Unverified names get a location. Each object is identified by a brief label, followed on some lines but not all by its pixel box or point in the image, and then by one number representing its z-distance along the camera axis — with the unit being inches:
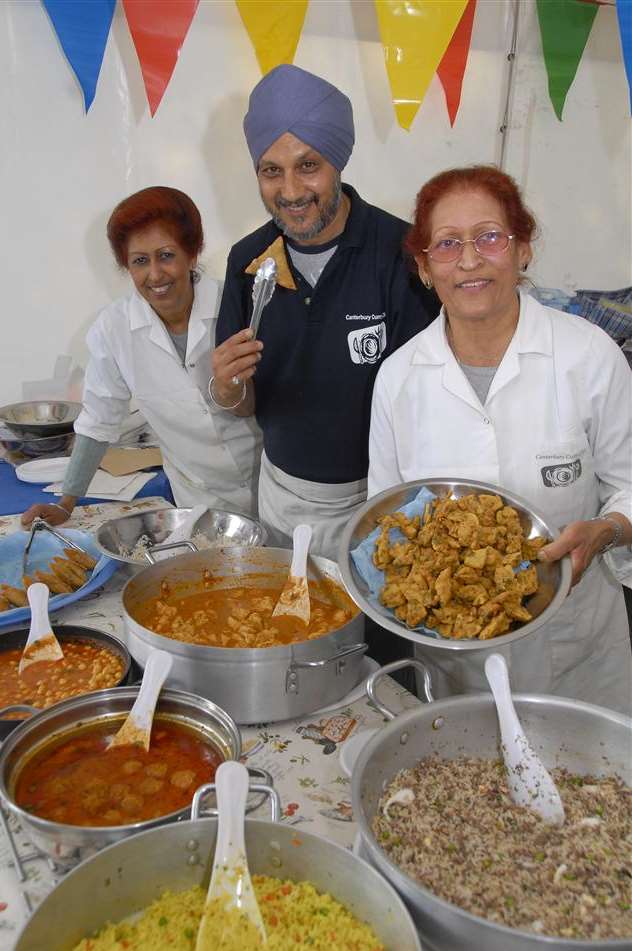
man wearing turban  82.1
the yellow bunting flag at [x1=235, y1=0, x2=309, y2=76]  137.5
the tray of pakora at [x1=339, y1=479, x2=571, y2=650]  56.1
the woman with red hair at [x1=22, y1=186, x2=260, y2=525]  101.3
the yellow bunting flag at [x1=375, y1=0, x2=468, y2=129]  140.9
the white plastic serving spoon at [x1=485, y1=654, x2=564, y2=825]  48.7
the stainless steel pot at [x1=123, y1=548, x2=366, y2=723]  56.8
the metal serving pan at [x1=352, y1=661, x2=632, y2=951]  48.5
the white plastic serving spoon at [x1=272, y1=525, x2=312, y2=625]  70.7
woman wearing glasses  70.2
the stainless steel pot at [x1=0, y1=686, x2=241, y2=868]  43.0
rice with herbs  40.9
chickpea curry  62.6
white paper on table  114.0
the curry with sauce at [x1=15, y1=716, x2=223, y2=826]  48.1
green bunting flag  157.6
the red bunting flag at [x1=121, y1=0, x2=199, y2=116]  133.5
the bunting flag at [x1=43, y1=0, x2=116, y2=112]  132.3
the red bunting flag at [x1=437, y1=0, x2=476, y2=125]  151.6
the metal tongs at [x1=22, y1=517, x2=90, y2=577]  85.5
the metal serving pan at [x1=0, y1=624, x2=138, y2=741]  62.7
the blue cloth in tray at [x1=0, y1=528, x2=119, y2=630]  80.6
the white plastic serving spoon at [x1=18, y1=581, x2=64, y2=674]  67.0
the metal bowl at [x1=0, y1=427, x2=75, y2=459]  133.8
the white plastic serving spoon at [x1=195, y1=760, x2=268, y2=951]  40.0
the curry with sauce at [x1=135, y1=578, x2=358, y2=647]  67.8
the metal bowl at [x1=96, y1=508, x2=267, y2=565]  88.4
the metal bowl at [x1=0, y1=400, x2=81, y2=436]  142.9
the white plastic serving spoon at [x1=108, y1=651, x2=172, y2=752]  54.1
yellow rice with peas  39.5
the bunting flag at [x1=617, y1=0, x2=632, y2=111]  139.6
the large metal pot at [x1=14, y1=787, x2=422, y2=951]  38.6
